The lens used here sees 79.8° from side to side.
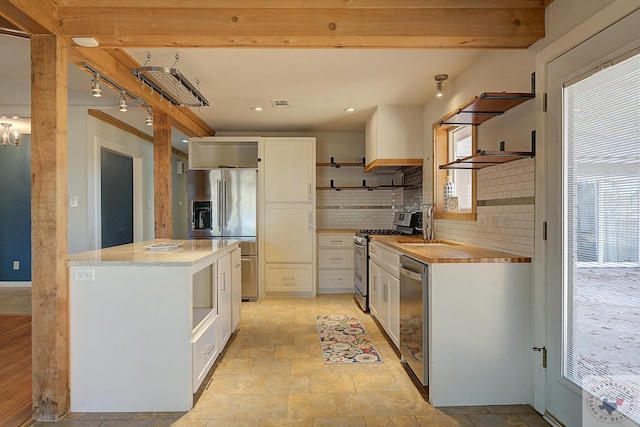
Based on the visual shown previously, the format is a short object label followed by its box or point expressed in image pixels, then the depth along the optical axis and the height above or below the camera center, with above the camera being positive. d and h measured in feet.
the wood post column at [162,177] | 12.59 +1.16
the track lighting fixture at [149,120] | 11.61 +2.80
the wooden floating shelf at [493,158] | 7.37 +1.12
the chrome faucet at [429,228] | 12.52 -0.57
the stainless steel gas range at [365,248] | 14.30 -1.44
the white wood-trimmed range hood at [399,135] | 14.56 +2.89
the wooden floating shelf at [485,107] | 7.42 +2.23
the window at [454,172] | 11.00 +1.21
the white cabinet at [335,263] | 17.53 -2.39
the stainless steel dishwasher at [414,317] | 7.80 -2.34
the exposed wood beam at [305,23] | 7.29 +3.59
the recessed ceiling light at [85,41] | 7.32 +3.33
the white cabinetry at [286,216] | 17.03 -0.21
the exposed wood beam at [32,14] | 6.09 +3.33
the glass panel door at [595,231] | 5.33 -0.33
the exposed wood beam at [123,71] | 8.28 +3.46
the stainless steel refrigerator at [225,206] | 16.66 +0.24
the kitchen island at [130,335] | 7.32 -2.36
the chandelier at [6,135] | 14.99 +3.09
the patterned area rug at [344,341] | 9.96 -3.81
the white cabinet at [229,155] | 18.72 +2.81
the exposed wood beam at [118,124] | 15.81 +4.11
